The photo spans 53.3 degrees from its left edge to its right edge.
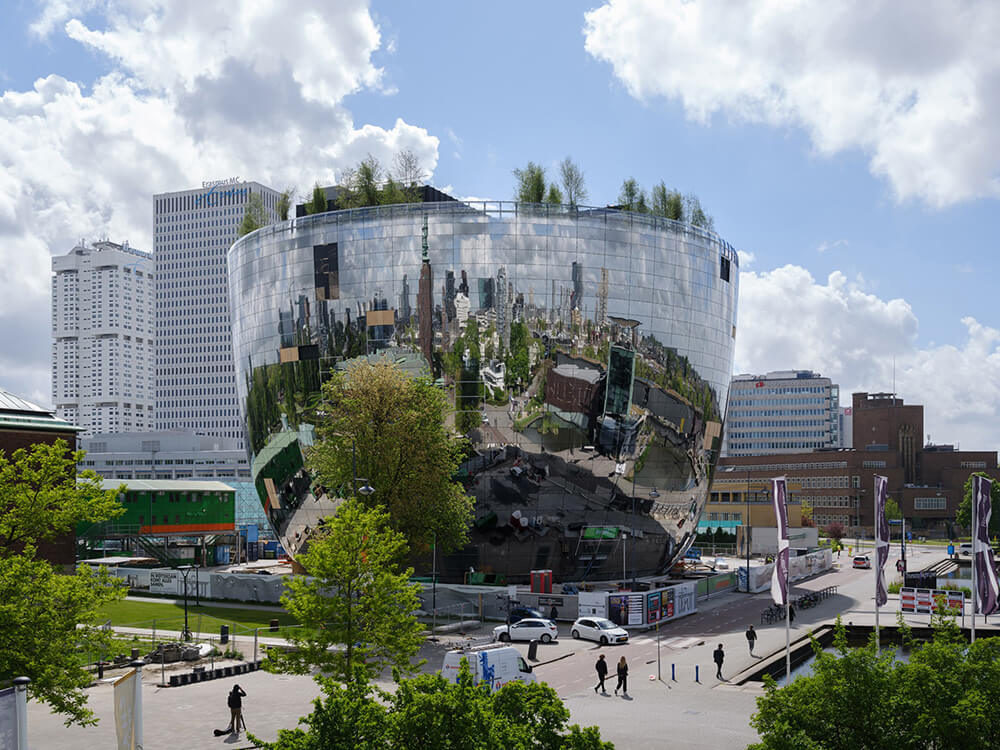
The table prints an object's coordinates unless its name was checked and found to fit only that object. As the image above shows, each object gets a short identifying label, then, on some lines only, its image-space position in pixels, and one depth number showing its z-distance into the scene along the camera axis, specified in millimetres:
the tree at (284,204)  73469
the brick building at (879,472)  171875
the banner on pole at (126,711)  20266
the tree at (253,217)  75312
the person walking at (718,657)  37656
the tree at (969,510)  131225
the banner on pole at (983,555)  37344
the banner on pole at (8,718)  15672
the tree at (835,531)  143875
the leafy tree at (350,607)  28625
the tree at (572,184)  65750
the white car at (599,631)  45969
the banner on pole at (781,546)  33616
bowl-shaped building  61094
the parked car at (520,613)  49906
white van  32562
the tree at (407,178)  68625
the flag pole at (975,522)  37281
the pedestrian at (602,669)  34781
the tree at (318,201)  68750
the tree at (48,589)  23547
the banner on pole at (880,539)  40406
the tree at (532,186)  65250
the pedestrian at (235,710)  28719
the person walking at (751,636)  42406
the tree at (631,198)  68875
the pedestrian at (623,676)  34531
